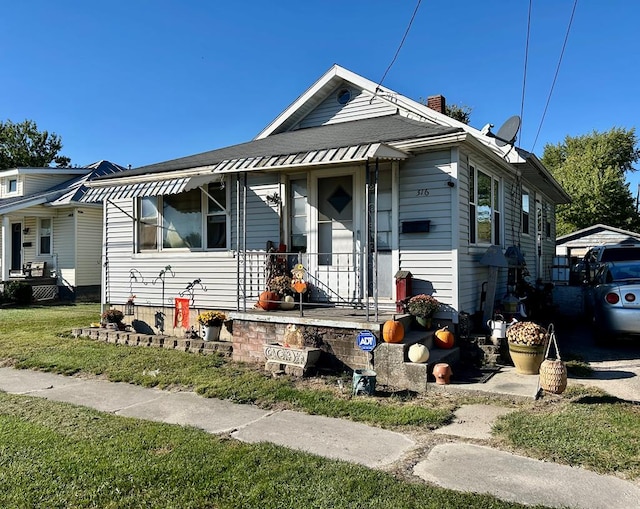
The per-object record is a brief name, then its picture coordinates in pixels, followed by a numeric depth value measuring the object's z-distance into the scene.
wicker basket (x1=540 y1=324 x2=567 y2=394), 5.11
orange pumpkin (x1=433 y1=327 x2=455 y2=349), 6.68
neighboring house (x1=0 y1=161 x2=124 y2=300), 17.62
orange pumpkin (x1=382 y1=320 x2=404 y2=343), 6.02
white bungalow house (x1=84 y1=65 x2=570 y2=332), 7.04
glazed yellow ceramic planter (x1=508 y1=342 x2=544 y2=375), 5.90
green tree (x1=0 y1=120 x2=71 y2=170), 38.00
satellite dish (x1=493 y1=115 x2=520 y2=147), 8.45
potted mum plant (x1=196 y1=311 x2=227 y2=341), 8.26
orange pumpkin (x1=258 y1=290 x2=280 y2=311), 7.70
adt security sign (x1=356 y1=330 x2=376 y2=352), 6.07
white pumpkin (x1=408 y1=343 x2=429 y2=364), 5.82
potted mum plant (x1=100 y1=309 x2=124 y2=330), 9.46
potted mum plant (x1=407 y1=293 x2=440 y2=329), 6.72
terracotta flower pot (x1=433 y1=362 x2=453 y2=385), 5.61
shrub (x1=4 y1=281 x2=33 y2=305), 15.79
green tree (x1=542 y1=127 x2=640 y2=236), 29.59
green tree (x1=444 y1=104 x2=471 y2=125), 32.94
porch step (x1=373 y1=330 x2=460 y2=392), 5.72
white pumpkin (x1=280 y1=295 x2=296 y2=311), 7.80
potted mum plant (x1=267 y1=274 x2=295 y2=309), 7.92
